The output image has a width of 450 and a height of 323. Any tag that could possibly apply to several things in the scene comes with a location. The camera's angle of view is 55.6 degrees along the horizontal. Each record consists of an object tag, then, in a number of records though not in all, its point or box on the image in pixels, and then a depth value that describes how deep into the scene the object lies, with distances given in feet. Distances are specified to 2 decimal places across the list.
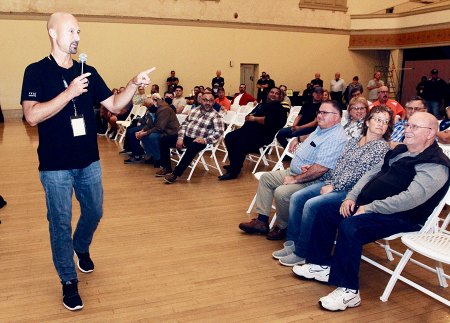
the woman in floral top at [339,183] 10.30
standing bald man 7.49
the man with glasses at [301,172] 11.34
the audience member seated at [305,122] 20.23
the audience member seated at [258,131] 19.79
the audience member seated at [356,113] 14.52
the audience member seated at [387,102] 18.86
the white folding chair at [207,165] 19.36
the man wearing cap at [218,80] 49.69
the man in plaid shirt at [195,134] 19.10
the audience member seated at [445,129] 14.79
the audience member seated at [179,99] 30.57
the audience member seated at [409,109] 14.32
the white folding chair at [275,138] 20.70
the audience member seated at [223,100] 31.94
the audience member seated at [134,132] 22.40
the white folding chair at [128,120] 29.15
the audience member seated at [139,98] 32.81
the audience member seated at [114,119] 32.27
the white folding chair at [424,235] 8.55
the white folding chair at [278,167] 14.28
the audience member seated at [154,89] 32.14
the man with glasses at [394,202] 8.58
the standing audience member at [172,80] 49.20
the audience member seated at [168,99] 25.66
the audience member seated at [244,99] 34.32
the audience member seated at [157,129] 20.83
